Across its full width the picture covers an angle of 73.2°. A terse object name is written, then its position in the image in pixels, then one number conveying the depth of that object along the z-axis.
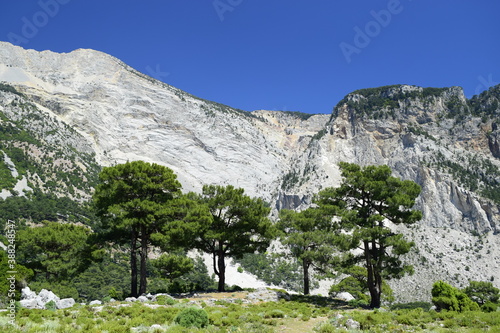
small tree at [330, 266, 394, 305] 40.07
